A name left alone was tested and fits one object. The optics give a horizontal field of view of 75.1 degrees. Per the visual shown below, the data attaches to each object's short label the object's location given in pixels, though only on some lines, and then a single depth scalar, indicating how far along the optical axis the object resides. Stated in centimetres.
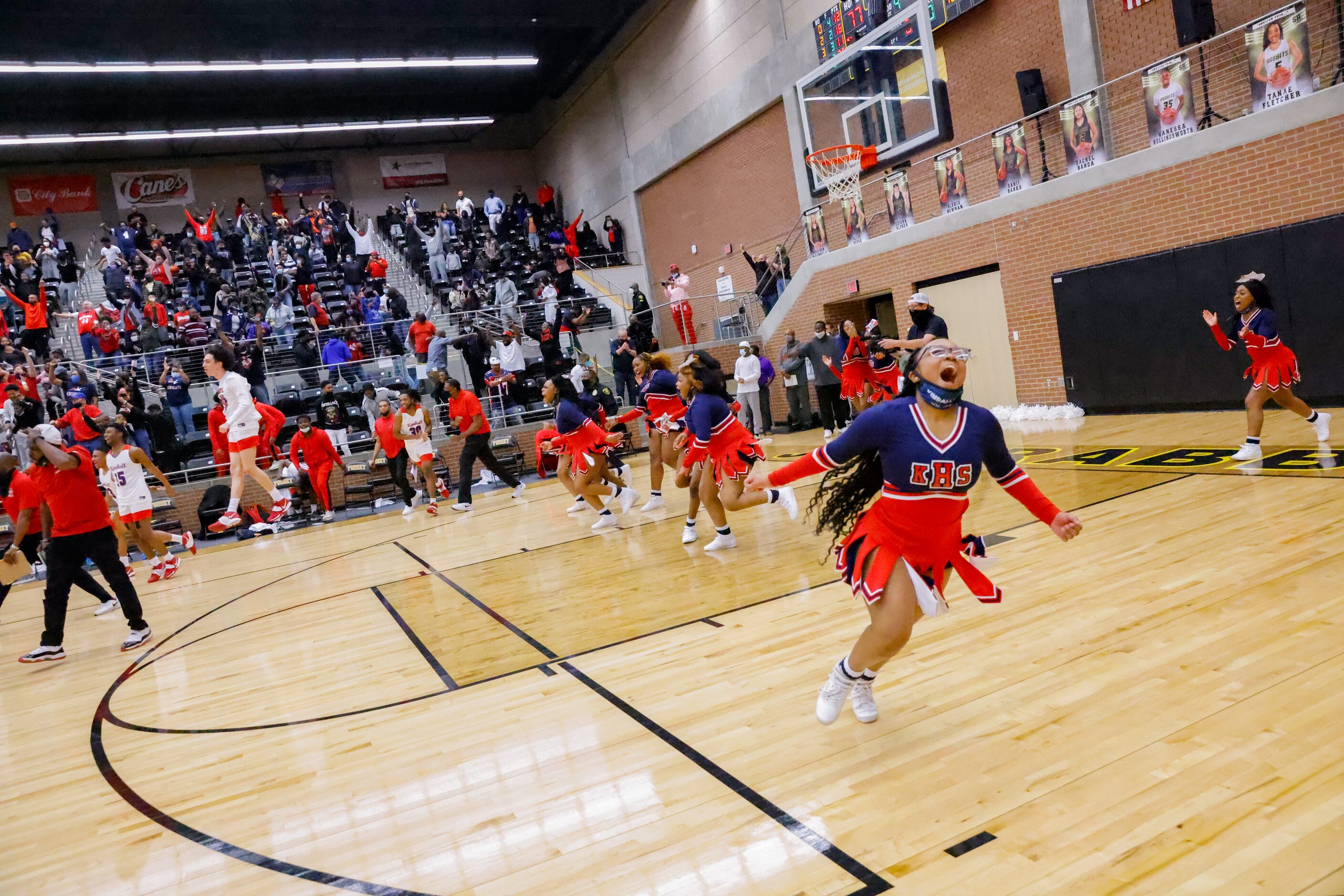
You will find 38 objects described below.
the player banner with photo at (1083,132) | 1204
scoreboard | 1549
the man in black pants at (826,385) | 1520
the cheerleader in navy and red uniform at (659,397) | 838
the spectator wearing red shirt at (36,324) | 1711
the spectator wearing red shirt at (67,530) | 658
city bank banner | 2573
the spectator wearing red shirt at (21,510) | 661
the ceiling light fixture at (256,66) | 1978
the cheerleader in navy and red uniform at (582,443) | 955
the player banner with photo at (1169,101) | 1078
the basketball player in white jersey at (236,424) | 981
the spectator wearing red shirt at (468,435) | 1221
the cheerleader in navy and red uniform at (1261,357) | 731
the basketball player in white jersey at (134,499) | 1010
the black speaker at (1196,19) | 1133
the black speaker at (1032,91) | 1373
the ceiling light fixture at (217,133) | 2394
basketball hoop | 1555
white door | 1445
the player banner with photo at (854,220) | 1631
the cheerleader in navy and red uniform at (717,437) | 687
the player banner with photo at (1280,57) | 961
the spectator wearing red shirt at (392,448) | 1415
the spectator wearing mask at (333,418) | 1581
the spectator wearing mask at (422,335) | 1720
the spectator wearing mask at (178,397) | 1582
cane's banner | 2703
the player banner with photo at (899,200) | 1521
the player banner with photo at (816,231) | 1759
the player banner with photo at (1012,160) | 1316
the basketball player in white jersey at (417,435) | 1342
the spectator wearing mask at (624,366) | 1788
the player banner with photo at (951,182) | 1423
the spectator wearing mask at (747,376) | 1658
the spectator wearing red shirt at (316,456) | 1428
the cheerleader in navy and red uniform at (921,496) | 325
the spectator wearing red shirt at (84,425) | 1360
